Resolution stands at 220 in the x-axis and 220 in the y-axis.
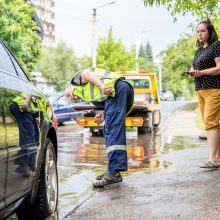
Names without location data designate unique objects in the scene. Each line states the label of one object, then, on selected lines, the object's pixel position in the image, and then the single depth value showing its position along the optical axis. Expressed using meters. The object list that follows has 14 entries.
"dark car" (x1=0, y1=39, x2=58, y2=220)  3.46
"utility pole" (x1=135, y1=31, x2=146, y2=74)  54.97
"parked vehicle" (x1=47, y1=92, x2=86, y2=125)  21.34
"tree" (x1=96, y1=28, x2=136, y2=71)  44.47
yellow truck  15.30
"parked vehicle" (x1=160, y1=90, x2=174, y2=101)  76.56
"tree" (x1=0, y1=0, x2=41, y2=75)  21.08
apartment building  119.40
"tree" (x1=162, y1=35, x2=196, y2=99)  41.50
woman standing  7.14
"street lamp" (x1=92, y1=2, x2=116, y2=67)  35.94
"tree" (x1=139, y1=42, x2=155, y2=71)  161.09
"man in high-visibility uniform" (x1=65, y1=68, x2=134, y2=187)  6.23
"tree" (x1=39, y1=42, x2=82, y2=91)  69.44
